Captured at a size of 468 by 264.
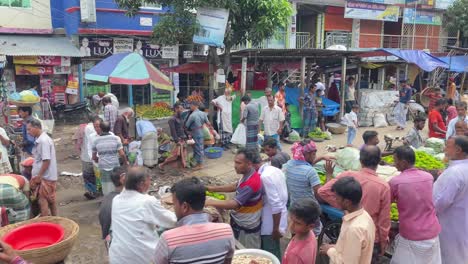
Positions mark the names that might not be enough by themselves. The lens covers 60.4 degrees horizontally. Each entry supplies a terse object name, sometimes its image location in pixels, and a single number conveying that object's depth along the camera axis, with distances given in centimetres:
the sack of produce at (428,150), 669
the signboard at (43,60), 1365
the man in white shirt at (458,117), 691
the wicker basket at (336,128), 1371
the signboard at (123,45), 1540
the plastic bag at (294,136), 1239
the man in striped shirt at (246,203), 405
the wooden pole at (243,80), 1196
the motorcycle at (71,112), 1464
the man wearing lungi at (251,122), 973
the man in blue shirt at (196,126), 909
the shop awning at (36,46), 1328
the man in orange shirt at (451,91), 1635
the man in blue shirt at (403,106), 1459
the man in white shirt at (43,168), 561
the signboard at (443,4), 2381
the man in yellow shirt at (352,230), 295
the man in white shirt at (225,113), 1127
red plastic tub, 407
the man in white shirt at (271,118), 973
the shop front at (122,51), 1507
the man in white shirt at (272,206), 411
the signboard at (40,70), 1382
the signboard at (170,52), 1647
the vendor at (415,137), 736
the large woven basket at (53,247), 374
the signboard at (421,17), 2327
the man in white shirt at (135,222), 330
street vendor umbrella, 855
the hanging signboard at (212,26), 1073
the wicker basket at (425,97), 1468
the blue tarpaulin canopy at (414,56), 1372
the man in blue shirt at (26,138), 707
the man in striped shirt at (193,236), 249
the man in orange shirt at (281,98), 1205
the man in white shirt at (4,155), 669
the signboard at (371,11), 2073
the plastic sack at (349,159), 541
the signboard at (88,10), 1403
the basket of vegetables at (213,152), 1031
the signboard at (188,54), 1702
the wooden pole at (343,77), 1418
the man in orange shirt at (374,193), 371
